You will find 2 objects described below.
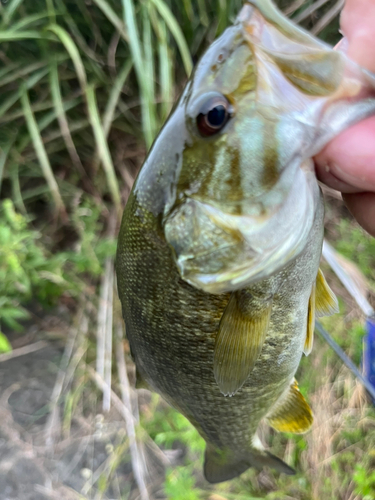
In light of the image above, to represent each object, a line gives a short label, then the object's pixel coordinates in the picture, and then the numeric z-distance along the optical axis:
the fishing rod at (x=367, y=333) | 0.30
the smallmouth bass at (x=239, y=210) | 0.12
